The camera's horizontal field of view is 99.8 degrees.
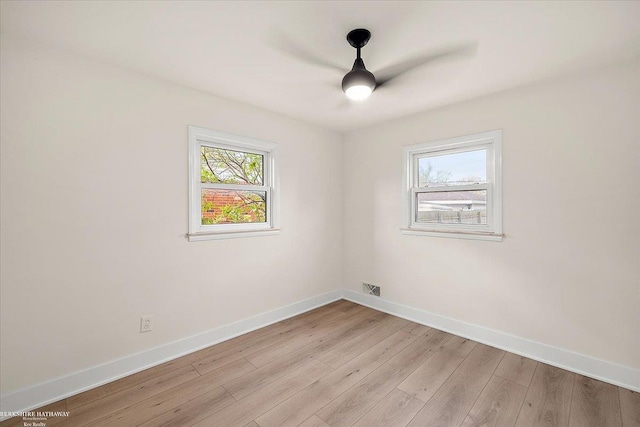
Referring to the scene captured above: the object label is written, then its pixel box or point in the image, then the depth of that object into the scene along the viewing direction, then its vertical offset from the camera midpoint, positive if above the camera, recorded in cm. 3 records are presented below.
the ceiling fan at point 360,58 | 173 +112
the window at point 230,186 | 253 +27
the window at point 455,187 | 262 +25
